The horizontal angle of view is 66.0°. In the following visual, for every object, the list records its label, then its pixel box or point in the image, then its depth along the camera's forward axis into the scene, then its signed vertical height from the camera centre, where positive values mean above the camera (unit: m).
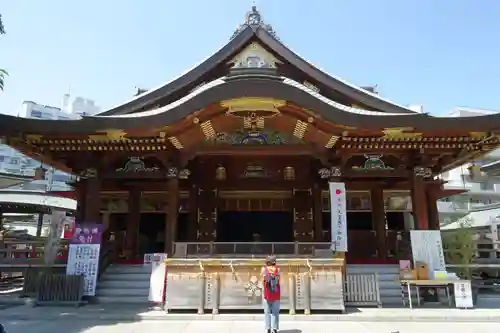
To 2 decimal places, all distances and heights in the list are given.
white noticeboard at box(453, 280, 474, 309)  9.29 -1.12
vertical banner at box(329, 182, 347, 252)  10.56 +0.83
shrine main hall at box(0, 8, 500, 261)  10.27 +2.86
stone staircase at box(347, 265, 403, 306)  10.09 -0.93
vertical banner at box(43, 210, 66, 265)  11.16 +0.07
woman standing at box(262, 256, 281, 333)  6.73 -0.97
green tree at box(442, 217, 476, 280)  12.66 -0.04
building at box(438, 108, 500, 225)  24.20 +4.77
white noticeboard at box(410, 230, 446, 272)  10.48 -0.02
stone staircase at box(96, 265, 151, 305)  10.19 -1.12
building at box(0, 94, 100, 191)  51.91 +14.13
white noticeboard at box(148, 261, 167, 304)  9.39 -0.95
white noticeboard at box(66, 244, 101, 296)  10.08 -0.51
